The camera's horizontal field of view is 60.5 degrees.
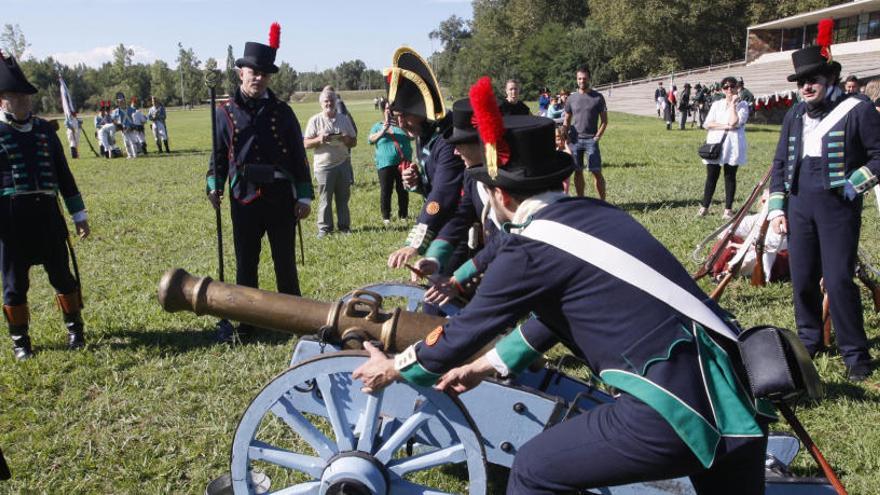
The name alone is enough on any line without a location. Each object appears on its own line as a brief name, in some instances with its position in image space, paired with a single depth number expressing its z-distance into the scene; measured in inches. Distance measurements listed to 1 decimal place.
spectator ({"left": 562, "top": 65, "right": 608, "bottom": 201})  439.8
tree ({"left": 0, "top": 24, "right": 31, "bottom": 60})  2711.6
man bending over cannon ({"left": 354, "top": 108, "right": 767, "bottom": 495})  85.3
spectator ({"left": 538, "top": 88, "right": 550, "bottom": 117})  1076.2
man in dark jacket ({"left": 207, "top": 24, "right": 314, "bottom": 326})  213.9
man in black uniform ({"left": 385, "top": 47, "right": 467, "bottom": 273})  167.8
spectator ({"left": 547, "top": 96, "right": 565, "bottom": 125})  578.6
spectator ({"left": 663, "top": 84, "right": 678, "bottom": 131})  1225.4
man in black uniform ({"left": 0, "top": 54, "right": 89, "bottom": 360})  207.9
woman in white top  404.8
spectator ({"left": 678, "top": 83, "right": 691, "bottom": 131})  1177.5
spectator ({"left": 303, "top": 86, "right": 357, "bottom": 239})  381.4
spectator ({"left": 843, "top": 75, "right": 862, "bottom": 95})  506.6
